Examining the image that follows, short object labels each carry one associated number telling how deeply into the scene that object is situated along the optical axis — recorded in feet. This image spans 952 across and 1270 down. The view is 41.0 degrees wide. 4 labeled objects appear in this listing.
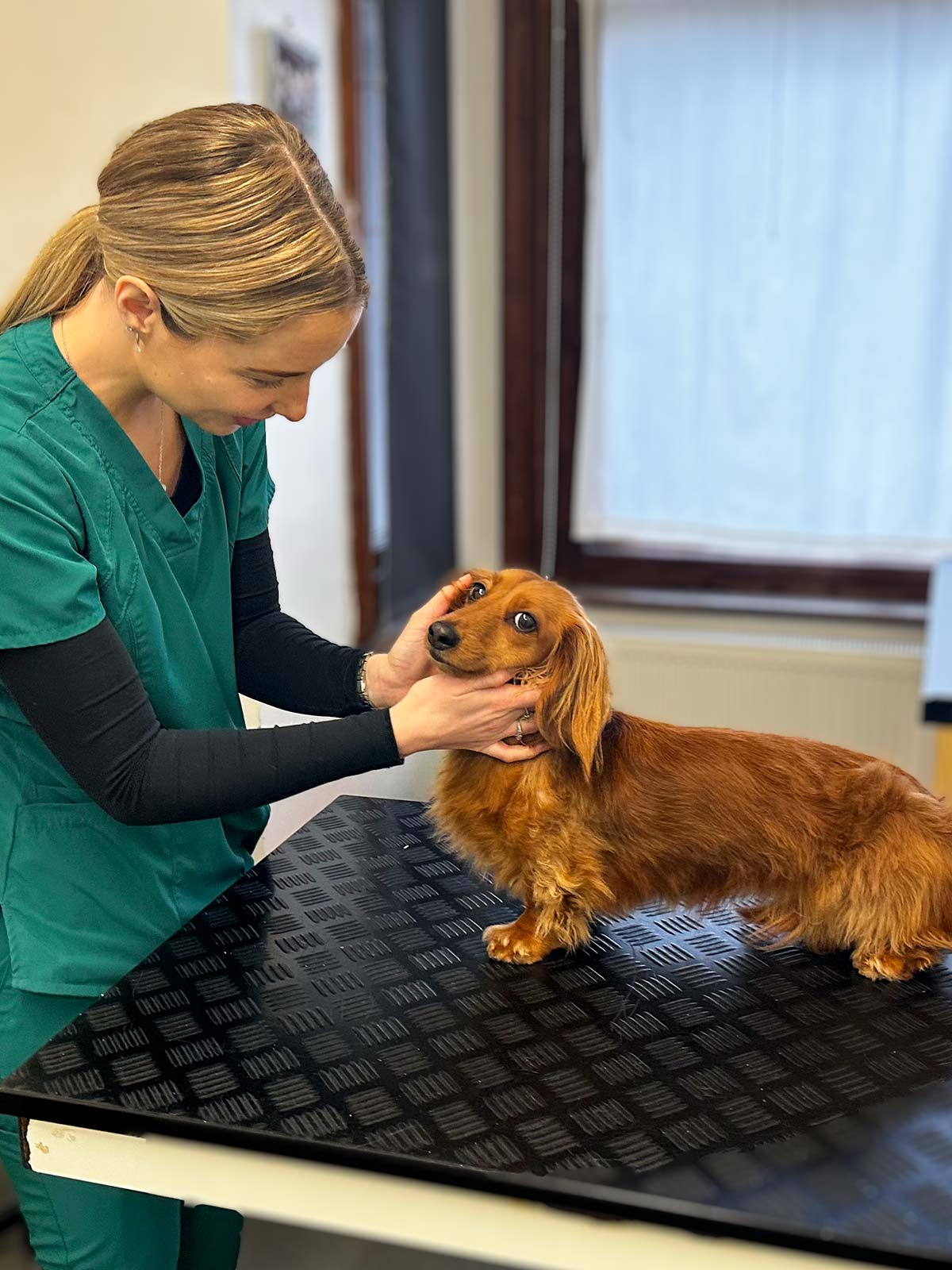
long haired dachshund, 4.10
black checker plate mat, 3.23
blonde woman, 3.70
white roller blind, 10.38
